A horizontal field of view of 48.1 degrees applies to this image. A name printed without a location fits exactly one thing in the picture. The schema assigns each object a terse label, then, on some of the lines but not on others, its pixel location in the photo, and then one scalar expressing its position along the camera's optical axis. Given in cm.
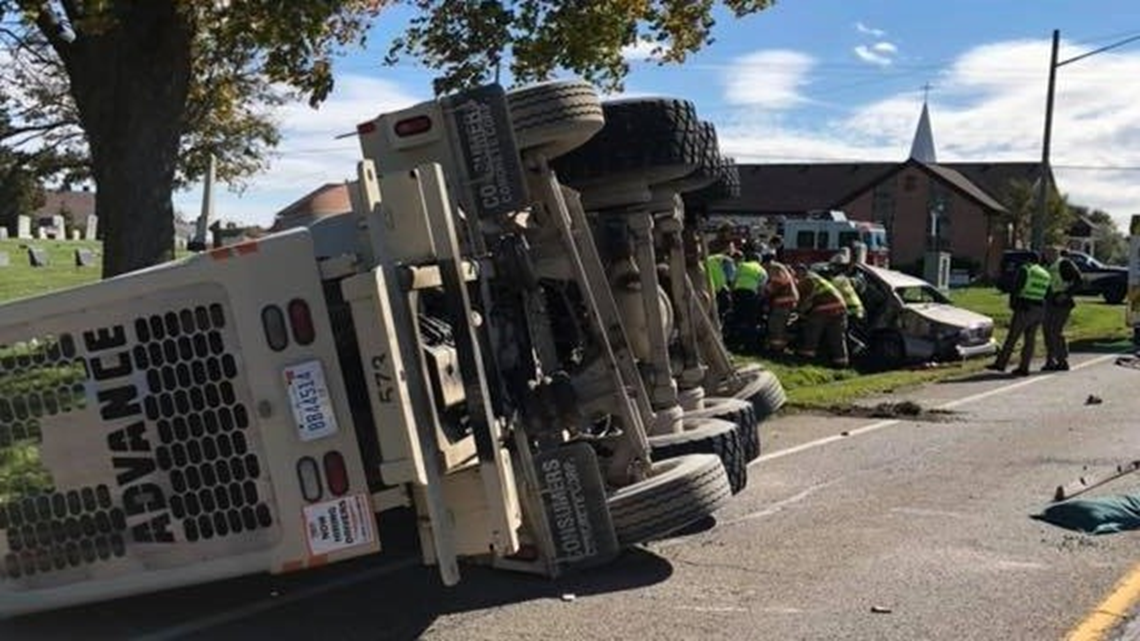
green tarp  727
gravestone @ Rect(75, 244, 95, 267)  3164
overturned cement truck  484
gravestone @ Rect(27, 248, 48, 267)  3098
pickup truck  4359
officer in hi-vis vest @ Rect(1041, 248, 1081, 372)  1822
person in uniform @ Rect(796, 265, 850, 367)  1783
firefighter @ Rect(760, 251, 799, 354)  1780
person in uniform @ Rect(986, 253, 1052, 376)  1792
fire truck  4241
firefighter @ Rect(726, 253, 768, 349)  1792
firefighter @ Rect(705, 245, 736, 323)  1733
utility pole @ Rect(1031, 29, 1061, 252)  3631
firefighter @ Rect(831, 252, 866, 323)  1856
